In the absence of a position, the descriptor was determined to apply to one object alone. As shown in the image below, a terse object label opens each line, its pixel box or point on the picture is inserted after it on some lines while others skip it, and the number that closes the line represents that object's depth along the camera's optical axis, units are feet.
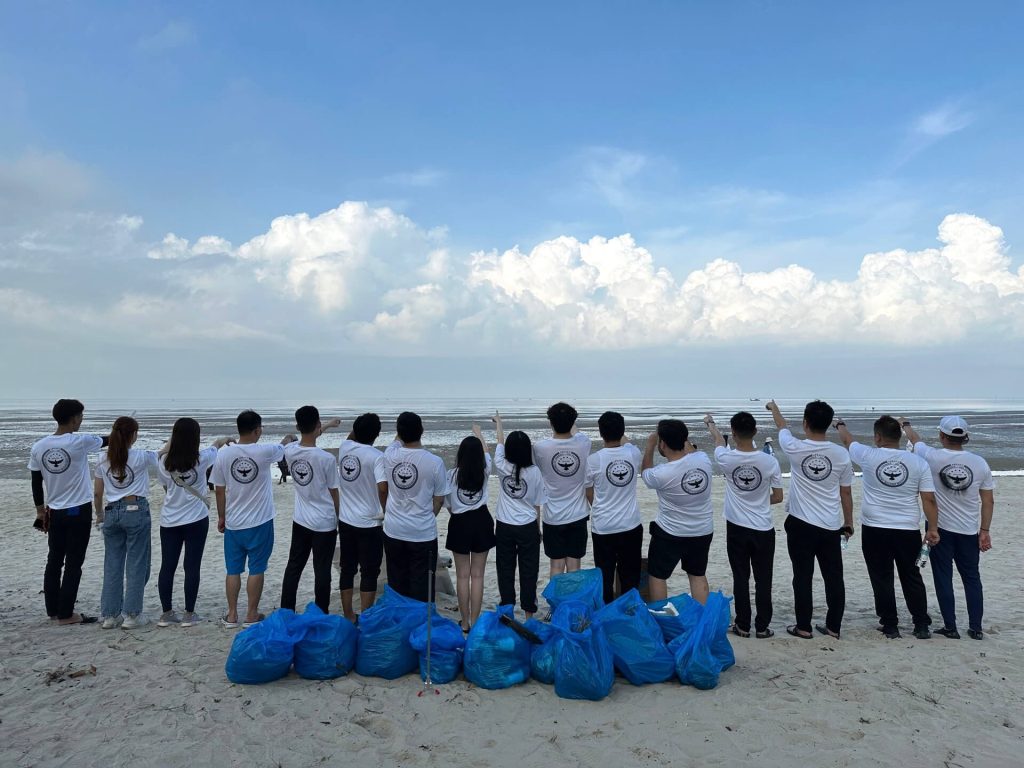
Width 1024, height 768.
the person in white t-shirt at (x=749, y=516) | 16.93
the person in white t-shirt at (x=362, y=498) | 17.13
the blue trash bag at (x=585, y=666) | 13.23
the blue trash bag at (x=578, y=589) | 14.90
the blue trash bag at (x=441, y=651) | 14.20
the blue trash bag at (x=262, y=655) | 13.94
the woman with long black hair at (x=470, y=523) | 16.56
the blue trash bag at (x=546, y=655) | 13.97
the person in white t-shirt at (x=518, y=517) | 17.03
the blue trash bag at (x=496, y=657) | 13.93
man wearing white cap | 17.15
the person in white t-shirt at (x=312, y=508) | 17.40
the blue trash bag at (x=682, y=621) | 14.90
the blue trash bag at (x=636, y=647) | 13.89
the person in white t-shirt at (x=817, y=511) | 16.90
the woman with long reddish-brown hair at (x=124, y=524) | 17.99
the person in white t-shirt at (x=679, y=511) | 16.75
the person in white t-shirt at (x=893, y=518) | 16.85
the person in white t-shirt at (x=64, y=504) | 18.08
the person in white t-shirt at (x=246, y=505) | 17.62
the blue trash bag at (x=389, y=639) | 14.29
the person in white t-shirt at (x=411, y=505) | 16.57
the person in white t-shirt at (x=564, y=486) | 17.52
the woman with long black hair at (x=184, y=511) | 17.89
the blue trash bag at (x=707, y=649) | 13.79
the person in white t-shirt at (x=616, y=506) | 17.28
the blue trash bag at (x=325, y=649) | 14.19
